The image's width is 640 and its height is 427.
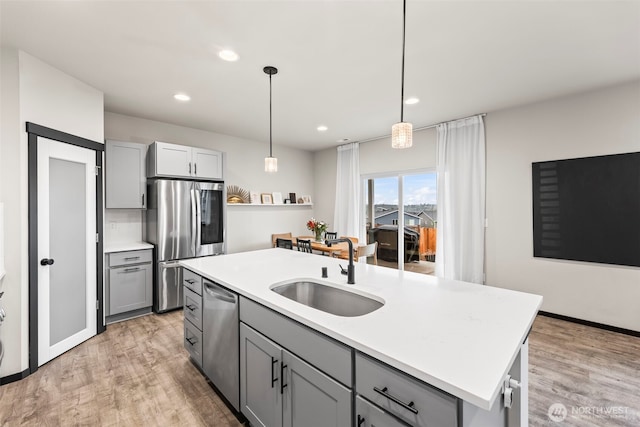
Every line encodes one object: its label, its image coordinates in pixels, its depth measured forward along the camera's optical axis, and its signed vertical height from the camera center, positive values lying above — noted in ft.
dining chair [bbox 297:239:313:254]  13.47 -1.65
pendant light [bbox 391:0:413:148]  6.16 +1.70
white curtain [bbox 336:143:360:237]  19.07 +1.33
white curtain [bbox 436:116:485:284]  13.48 +0.57
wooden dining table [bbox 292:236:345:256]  14.49 -1.93
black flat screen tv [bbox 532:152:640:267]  10.09 +0.10
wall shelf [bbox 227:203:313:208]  16.96 +0.44
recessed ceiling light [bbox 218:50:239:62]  8.03 +4.56
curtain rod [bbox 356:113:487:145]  13.55 +4.68
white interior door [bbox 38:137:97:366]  8.45 -1.18
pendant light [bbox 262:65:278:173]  9.85 +1.67
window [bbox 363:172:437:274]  16.17 -0.40
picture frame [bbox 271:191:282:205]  19.27 +0.94
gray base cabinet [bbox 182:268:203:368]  7.58 -2.95
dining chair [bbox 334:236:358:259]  14.94 -2.23
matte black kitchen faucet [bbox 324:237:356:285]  6.02 -1.30
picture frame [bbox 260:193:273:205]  18.61 +0.84
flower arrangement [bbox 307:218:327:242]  16.22 -1.02
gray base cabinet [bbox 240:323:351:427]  3.92 -2.89
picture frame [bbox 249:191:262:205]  18.08 +0.87
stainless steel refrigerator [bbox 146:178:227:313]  12.32 -0.78
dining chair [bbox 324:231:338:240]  16.80 -1.45
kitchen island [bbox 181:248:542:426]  2.82 -1.59
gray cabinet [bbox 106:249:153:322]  11.26 -2.99
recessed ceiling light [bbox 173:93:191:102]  10.96 +4.57
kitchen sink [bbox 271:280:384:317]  5.60 -1.91
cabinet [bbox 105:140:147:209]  11.57 +1.56
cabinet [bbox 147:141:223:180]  12.37 +2.34
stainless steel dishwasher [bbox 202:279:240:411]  6.13 -3.04
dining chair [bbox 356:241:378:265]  14.20 -2.01
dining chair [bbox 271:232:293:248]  19.35 -1.73
